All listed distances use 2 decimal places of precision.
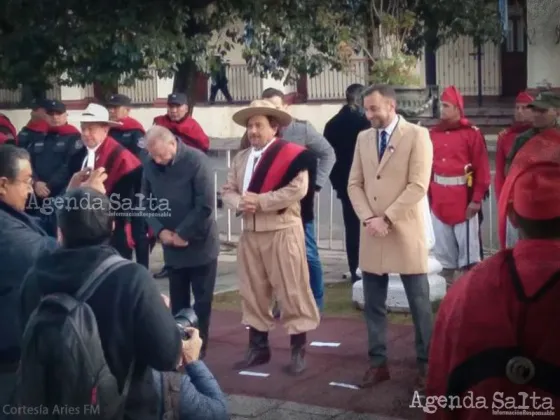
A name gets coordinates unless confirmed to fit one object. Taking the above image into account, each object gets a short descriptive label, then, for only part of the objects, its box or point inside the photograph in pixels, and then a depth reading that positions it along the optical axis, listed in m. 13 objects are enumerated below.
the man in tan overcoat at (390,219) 7.11
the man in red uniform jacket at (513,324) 3.11
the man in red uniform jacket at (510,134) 8.95
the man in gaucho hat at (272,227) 7.59
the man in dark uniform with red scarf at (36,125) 10.85
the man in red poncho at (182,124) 11.01
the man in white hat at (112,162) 8.83
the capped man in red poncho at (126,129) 10.43
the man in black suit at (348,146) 10.20
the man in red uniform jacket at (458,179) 9.62
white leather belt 9.70
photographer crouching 4.36
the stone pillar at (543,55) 20.11
